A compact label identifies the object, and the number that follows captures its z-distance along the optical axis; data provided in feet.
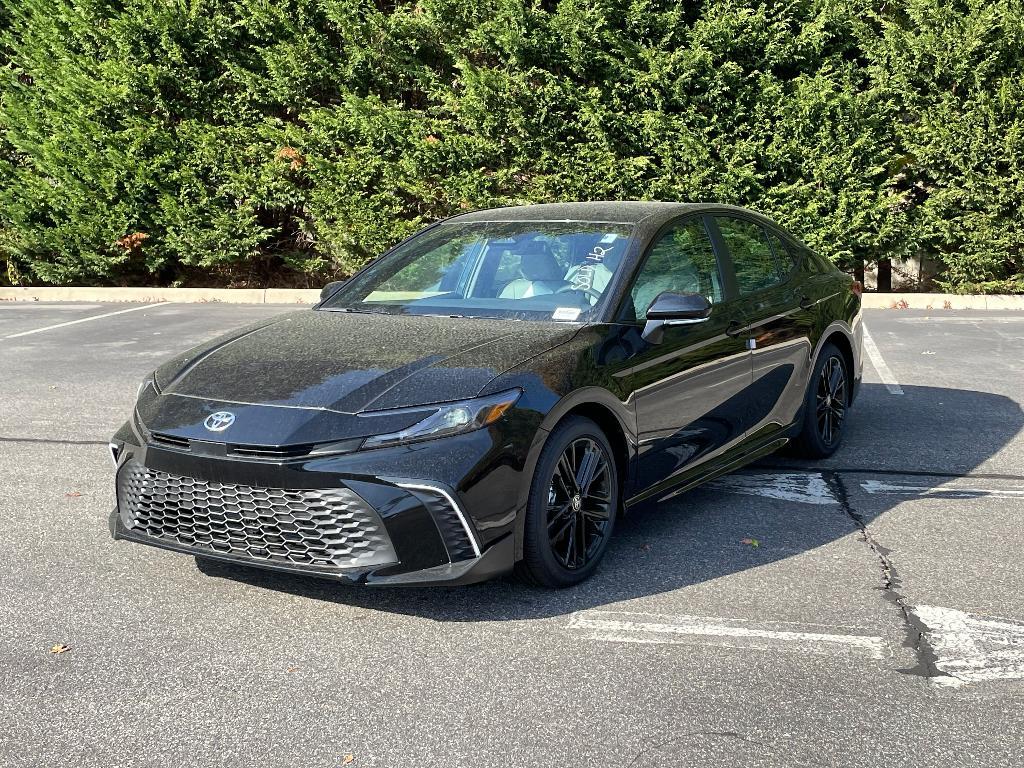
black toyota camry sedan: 13.82
